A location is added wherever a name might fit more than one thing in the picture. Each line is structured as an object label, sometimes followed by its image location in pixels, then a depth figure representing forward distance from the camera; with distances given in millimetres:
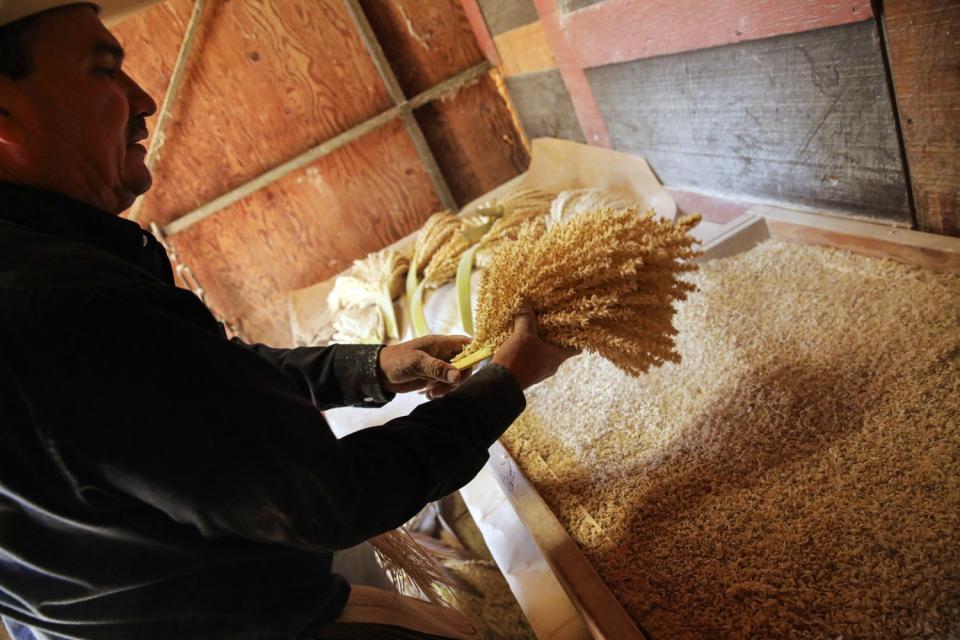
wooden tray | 1253
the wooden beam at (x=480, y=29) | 4160
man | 804
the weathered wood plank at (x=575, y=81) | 3203
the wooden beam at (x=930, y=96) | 1444
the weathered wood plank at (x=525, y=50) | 3535
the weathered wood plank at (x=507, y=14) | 3463
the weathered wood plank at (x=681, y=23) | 1733
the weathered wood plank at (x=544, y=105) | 3727
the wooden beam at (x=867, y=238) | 1655
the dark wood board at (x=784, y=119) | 1747
